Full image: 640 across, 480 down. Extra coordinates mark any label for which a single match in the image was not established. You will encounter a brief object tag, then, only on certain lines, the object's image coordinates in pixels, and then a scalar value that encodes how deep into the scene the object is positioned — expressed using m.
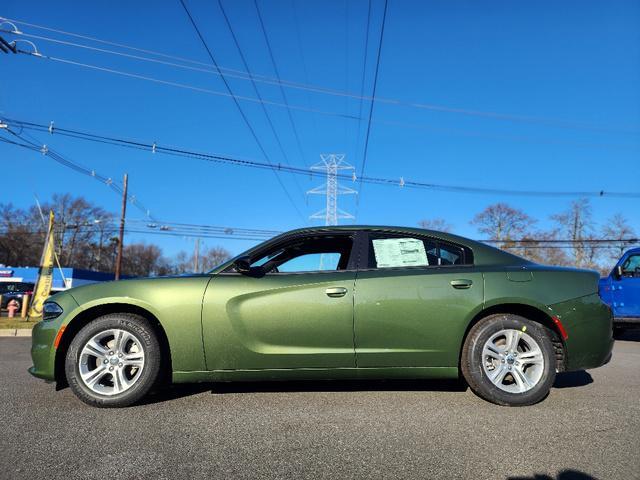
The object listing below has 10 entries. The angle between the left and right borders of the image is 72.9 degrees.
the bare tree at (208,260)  90.19
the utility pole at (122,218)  29.58
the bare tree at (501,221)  43.91
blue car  9.11
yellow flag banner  14.48
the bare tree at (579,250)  39.84
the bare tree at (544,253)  43.22
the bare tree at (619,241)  30.80
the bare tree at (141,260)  88.69
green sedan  3.46
